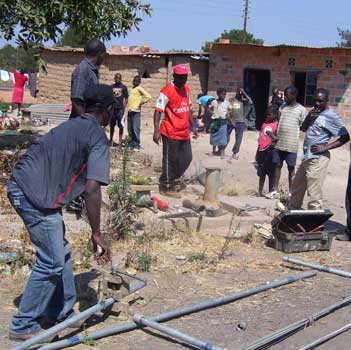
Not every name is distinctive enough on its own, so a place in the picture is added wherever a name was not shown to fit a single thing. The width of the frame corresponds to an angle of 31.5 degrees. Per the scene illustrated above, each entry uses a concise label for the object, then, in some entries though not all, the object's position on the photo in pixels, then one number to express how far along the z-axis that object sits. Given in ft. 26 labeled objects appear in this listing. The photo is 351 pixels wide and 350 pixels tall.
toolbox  21.18
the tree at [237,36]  191.52
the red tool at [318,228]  22.06
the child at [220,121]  44.24
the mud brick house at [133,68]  68.18
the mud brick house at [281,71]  59.72
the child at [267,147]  31.53
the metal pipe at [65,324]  11.99
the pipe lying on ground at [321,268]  18.66
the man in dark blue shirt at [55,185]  12.14
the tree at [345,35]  166.13
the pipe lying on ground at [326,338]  13.53
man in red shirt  26.53
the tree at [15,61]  186.56
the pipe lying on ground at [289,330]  13.10
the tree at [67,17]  27.55
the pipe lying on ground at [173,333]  12.60
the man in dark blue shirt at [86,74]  20.94
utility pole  162.40
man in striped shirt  30.37
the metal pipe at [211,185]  25.34
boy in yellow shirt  44.86
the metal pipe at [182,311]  12.55
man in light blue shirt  24.25
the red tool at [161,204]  24.40
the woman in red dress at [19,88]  66.64
